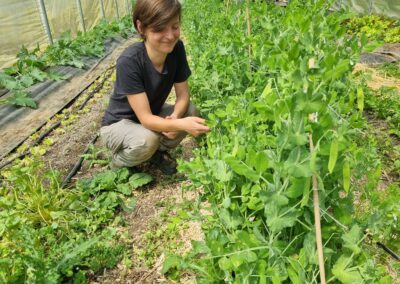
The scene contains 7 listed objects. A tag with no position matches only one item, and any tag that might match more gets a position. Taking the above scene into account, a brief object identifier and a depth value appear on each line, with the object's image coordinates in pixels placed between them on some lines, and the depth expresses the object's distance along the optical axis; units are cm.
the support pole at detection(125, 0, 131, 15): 1320
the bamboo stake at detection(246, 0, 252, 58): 247
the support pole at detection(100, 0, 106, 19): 986
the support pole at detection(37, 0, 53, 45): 621
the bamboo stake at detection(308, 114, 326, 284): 93
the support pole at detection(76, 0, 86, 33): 834
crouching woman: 203
